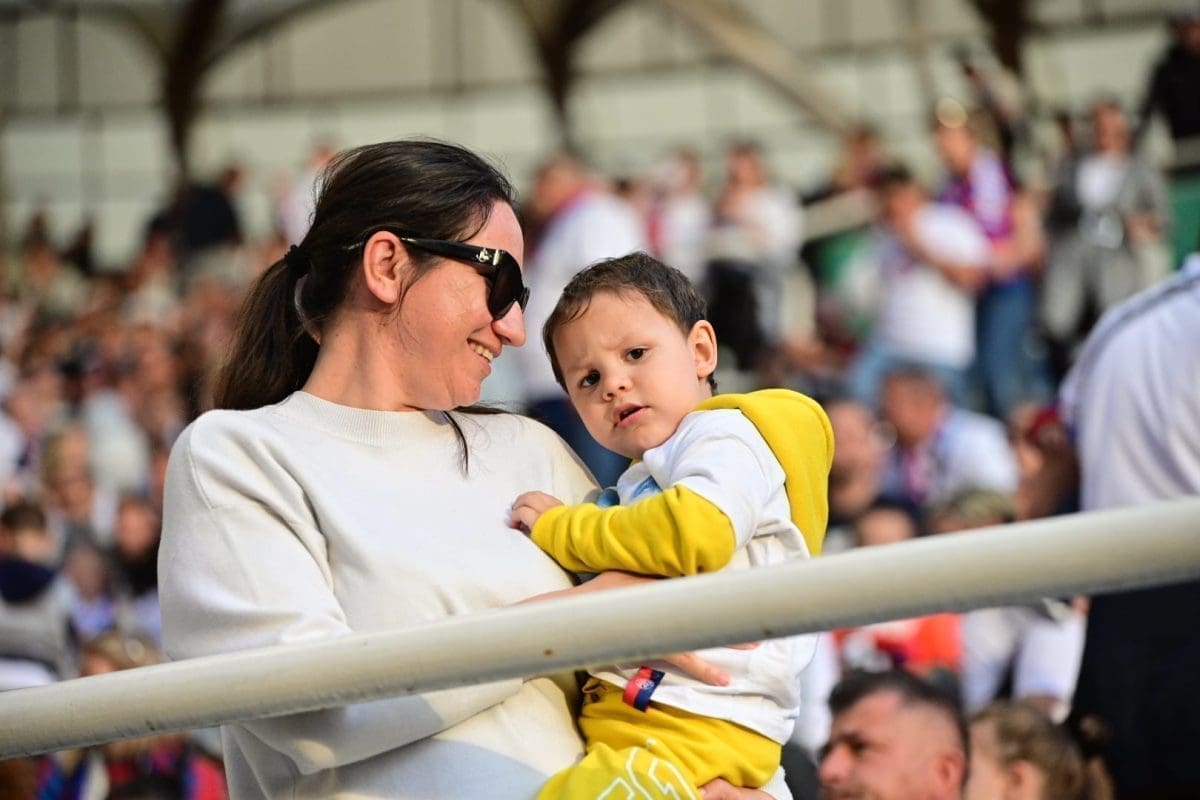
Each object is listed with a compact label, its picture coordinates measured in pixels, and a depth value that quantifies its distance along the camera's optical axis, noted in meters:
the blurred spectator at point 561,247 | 8.53
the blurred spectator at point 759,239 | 10.95
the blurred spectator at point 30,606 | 7.04
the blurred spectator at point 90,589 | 8.99
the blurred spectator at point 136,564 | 9.16
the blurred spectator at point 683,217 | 11.52
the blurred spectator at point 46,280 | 17.17
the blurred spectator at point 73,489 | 10.55
